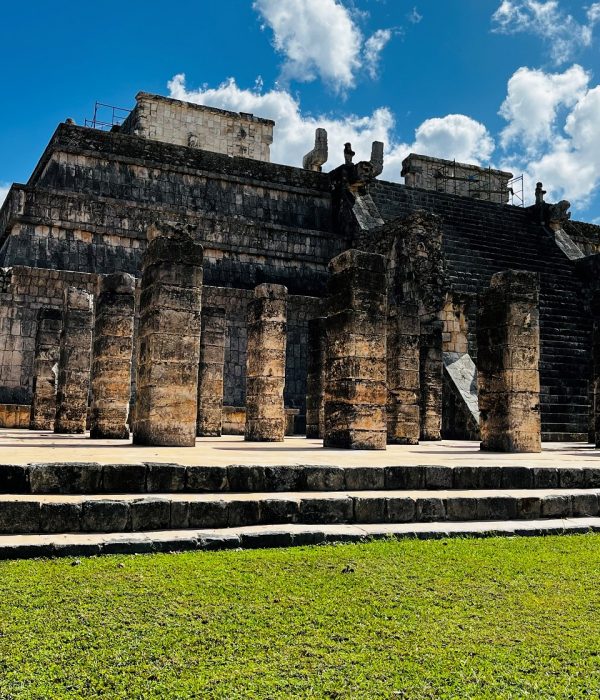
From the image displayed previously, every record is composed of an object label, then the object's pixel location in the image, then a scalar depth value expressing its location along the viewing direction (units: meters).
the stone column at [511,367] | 11.79
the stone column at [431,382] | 16.83
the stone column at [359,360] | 10.75
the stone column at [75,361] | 14.75
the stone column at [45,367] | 16.47
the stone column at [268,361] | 13.72
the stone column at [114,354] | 12.89
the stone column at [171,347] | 9.98
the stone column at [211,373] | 15.46
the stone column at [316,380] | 16.33
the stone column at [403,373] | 14.73
